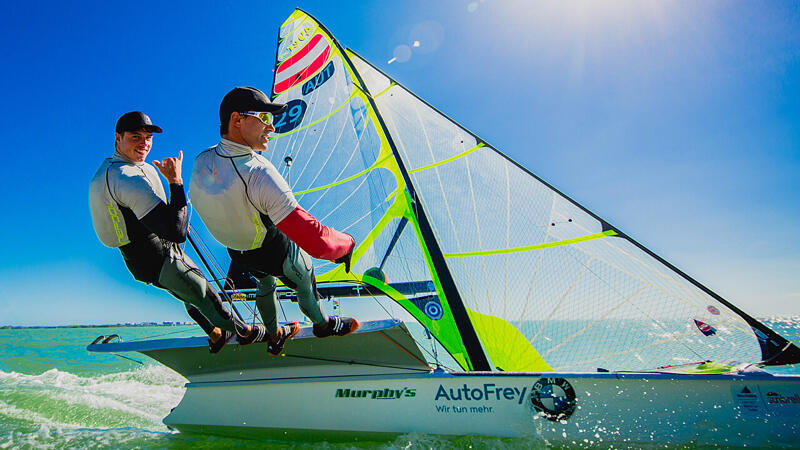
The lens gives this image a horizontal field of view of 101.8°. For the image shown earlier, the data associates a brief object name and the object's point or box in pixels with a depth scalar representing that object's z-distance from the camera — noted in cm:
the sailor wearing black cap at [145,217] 173
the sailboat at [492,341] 278
